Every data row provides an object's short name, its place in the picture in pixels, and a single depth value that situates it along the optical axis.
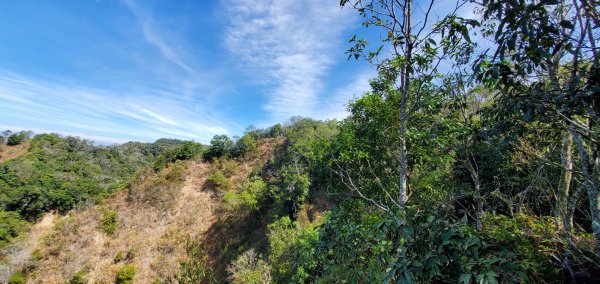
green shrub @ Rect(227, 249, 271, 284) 12.58
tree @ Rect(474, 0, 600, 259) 1.48
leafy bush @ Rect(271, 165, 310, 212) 18.58
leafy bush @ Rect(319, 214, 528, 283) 1.44
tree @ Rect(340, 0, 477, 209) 2.90
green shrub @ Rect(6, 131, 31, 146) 39.72
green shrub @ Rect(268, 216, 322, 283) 12.31
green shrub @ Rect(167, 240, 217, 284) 17.30
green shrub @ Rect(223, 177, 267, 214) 20.38
